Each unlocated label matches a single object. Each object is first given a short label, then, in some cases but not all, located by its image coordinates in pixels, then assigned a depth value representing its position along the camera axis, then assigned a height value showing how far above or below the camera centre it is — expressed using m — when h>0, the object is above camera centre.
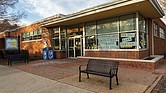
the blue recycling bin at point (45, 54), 11.45 -0.88
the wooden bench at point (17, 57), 8.90 -0.94
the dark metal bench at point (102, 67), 4.21 -0.90
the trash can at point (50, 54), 11.47 -0.88
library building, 7.14 +1.10
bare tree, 11.73 +3.73
